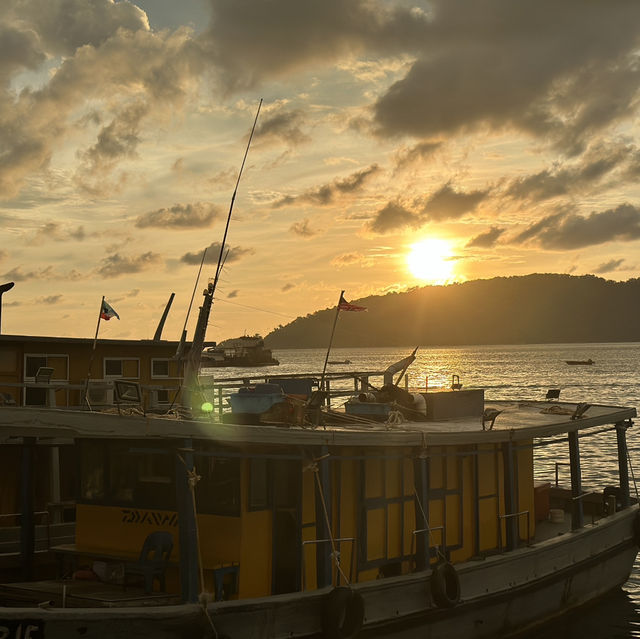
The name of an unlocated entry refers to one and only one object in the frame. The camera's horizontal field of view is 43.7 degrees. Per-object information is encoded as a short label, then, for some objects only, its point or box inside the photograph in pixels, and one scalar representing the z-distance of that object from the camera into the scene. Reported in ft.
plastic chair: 41.91
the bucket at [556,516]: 68.03
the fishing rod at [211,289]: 59.34
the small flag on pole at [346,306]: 56.52
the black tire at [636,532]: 73.97
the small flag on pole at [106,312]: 79.10
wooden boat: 38.73
